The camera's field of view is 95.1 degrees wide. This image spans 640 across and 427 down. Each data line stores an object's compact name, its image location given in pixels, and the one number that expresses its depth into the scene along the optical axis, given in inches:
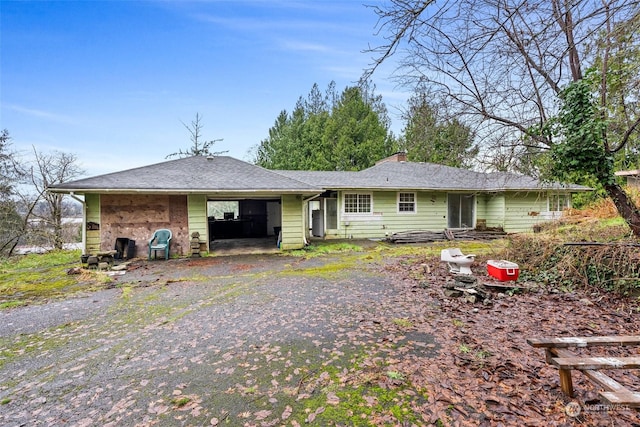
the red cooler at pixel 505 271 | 221.9
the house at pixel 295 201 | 360.8
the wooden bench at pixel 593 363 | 72.0
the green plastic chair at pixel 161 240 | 365.4
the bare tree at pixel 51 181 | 493.6
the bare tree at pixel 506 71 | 99.3
